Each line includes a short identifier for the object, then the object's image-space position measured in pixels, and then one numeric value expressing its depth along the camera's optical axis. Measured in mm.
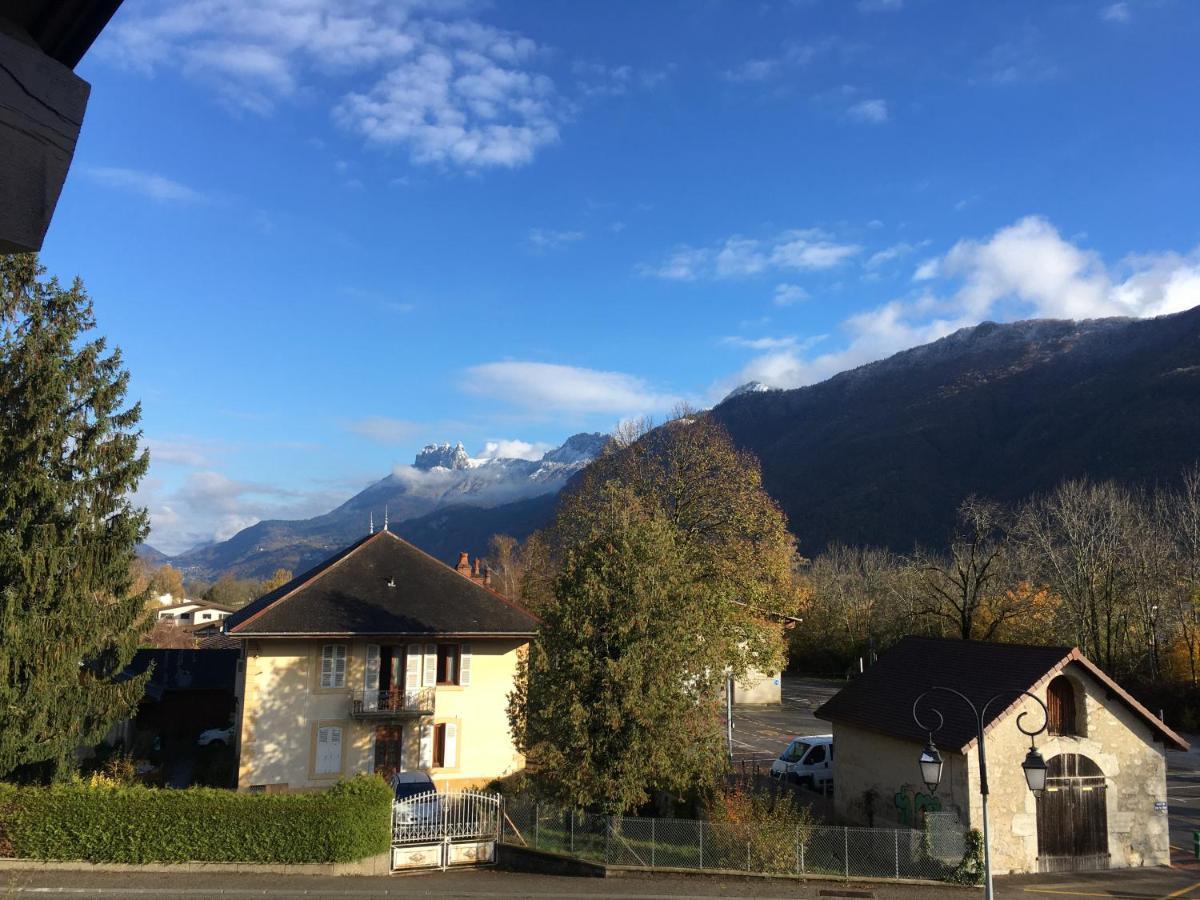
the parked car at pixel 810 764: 32972
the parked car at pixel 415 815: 23609
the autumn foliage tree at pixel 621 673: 22453
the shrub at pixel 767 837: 23062
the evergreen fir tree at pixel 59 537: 23891
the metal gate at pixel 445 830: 23484
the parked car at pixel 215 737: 38969
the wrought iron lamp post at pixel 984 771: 15523
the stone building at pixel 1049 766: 23344
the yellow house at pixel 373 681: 29781
